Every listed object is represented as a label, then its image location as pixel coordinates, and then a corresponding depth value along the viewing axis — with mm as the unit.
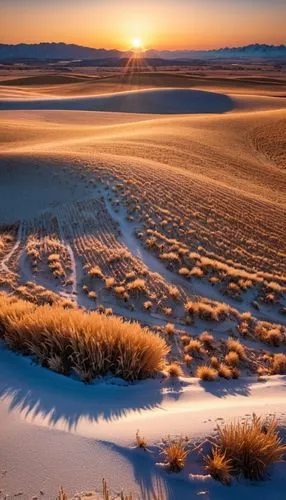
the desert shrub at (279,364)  8883
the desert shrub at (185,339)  10070
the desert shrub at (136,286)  12078
